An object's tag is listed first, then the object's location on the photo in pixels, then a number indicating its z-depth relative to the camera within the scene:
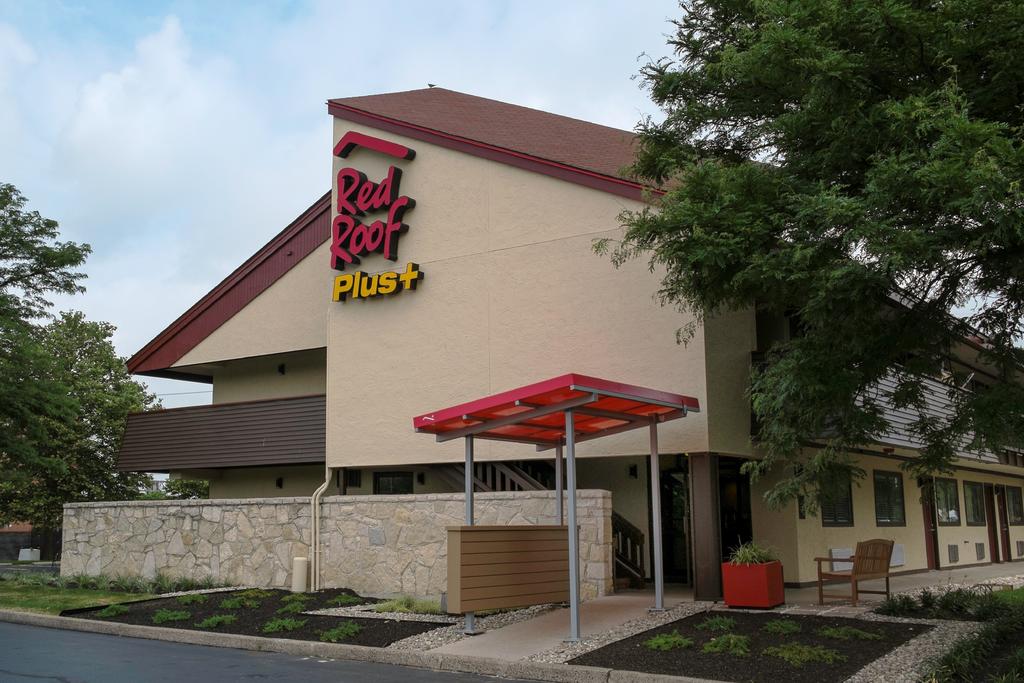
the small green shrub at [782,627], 11.50
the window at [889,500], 21.36
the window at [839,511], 18.72
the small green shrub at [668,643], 10.98
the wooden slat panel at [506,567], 12.31
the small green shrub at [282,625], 13.70
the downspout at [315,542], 17.95
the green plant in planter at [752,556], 13.60
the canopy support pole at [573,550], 11.76
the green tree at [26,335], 22.75
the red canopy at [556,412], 11.95
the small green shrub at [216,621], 14.27
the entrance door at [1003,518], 29.12
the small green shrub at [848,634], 11.03
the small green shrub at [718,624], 11.80
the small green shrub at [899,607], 12.57
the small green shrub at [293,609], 15.21
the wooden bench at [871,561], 13.82
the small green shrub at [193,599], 16.36
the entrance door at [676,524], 18.50
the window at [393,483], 21.78
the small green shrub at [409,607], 14.99
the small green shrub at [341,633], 12.78
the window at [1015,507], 30.78
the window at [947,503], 24.39
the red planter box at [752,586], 13.33
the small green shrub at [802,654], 10.08
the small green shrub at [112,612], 15.52
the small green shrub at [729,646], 10.59
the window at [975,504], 26.72
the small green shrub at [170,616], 14.71
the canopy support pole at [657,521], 13.50
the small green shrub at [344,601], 16.12
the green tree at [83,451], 36.91
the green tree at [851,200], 9.03
